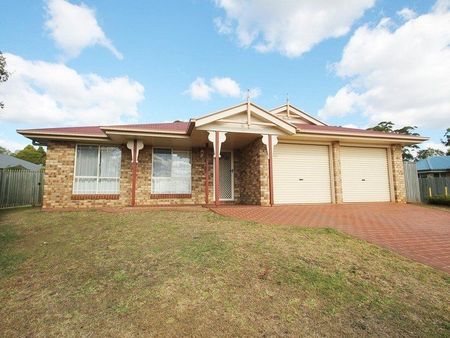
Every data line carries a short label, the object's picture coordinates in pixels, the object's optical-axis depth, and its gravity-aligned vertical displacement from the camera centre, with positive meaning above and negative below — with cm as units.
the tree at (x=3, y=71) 1168 +591
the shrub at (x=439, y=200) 1194 -56
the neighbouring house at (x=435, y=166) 2454 +232
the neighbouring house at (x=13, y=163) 2370 +320
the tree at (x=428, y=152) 4825 +729
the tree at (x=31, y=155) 4197 +663
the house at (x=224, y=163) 991 +133
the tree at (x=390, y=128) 3397 +863
